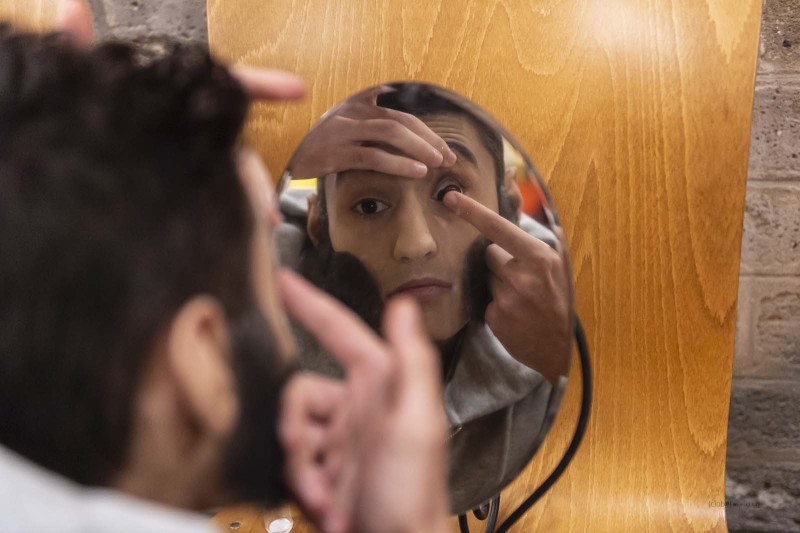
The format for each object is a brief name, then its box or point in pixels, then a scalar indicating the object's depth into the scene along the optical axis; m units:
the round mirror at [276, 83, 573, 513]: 0.47
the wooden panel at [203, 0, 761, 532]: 0.68
